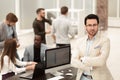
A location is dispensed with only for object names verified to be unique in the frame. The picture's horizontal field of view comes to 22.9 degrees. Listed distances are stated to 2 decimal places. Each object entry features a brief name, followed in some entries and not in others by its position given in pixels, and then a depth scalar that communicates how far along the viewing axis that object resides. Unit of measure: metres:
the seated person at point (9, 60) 4.35
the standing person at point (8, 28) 5.58
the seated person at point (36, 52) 5.31
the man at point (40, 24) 7.51
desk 4.07
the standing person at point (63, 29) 7.08
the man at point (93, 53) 3.35
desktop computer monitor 4.18
